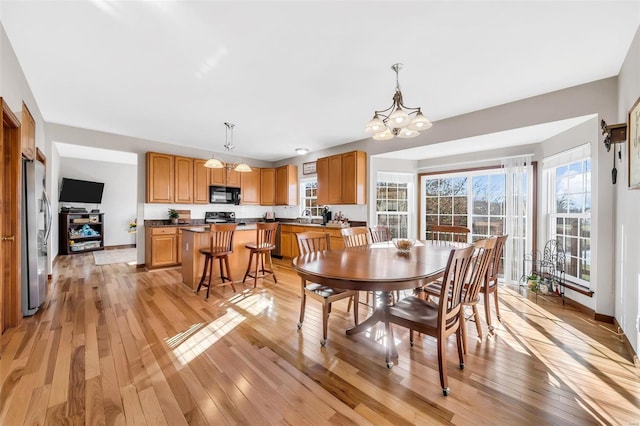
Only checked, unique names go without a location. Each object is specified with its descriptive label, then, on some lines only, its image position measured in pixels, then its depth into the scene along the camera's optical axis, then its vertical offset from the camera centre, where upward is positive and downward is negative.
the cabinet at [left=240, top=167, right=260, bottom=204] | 6.46 +0.59
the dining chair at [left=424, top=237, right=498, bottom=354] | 1.97 -0.50
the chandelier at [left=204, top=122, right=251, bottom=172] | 4.09 +1.13
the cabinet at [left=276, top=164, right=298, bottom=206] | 6.38 +0.62
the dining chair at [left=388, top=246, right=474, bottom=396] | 1.73 -0.73
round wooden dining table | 1.67 -0.42
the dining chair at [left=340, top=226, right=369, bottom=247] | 3.21 -0.32
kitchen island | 3.93 -0.65
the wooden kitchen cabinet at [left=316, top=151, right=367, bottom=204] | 4.86 +0.62
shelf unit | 6.78 -0.57
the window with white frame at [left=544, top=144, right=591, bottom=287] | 3.25 +0.05
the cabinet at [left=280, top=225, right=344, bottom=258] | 5.46 -0.57
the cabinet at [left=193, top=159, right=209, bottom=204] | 5.67 +0.61
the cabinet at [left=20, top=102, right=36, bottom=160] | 2.71 +0.83
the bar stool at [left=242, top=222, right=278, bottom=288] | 4.12 -0.53
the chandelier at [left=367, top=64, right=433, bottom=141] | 2.18 +0.74
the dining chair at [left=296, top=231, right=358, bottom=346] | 2.31 -0.72
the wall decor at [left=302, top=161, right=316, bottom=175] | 5.98 +0.98
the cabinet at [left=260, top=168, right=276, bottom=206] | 6.75 +0.63
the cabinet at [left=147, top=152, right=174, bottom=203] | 5.07 +0.65
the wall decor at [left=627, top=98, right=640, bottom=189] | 2.02 +0.51
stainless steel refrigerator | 2.82 -0.30
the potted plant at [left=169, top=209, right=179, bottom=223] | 5.51 -0.10
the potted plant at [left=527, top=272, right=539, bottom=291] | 3.68 -0.98
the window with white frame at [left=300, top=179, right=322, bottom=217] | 6.25 +0.36
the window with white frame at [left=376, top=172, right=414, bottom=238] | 5.21 +0.20
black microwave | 5.94 +0.38
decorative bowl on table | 2.68 -0.34
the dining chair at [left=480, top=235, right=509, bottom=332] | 2.48 -0.67
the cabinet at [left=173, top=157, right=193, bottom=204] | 5.42 +0.63
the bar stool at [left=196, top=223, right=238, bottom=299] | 3.67 -0.53
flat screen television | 6.84 +0.53
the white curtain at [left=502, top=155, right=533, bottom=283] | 4.03 -0.04
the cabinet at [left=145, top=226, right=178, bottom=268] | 5.01 -0.68
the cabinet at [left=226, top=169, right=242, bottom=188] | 6.20 +0.76
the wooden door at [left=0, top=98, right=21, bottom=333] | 2.49 -0.13
